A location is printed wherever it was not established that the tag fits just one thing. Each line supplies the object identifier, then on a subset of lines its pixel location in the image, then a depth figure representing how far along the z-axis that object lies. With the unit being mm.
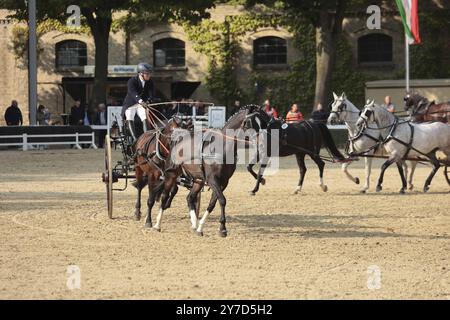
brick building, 50281
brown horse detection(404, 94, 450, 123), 27120
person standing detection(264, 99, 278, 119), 38456
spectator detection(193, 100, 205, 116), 43719
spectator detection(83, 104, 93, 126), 43772
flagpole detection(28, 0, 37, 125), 40688
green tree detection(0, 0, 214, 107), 43375
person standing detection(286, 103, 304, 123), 35188
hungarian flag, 36094
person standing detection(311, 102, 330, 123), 33594
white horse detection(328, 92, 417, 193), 24594
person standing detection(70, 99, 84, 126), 44625
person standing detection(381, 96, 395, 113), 33562
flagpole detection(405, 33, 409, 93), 37000
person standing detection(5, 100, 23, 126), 43406
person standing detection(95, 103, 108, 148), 42591
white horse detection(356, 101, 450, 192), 24266
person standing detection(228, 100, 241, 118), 48512
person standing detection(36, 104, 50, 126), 43978
